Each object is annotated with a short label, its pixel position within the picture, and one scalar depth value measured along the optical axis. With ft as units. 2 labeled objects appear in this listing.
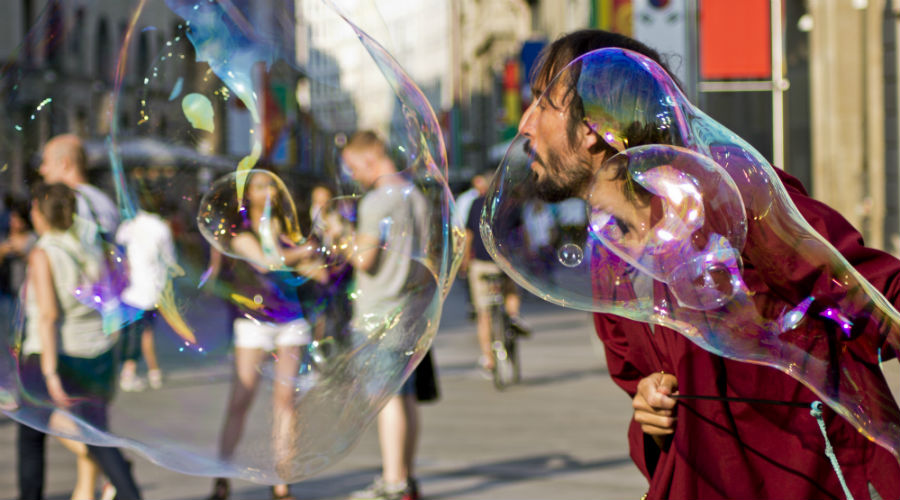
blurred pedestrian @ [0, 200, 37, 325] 30.58
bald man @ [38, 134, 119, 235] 13.64
